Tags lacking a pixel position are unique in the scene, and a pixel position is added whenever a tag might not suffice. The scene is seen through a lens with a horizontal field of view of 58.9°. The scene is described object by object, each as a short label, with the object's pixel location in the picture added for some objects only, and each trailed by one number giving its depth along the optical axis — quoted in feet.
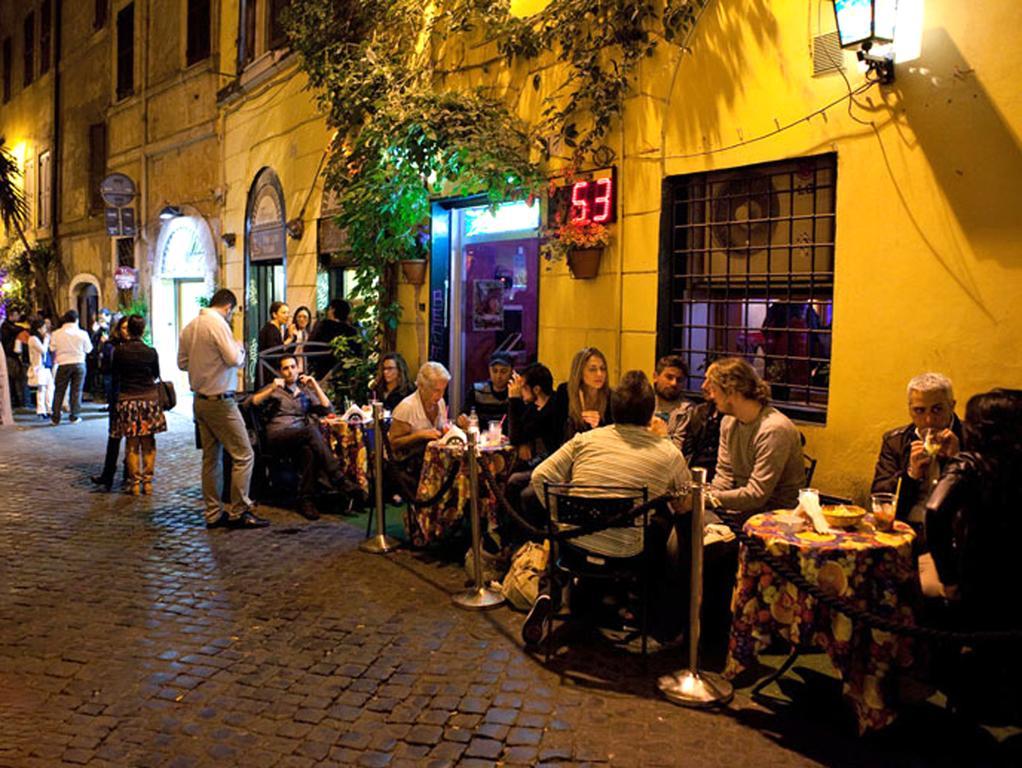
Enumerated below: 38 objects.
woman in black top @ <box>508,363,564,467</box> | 22.52
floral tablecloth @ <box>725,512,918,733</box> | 12.75
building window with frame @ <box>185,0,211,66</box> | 53.06
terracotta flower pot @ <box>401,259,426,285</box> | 34.24
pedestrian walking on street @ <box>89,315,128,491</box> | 30.12
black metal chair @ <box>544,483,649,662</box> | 15.15
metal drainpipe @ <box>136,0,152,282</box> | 60.54
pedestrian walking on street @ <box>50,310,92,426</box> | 48.73
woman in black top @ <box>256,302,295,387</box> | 34.45
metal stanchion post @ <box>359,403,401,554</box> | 22.16
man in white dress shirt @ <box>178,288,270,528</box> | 24.53
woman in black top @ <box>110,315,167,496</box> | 29.50
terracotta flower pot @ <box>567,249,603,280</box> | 26.09
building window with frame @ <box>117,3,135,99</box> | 63.41
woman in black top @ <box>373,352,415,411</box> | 28.50
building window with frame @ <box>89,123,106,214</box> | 70.13
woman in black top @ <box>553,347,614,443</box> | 22.08
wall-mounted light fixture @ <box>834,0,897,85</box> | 17.58
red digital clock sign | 25.72
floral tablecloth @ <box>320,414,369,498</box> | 27.35
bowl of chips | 13.80
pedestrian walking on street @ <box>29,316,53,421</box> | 52.60
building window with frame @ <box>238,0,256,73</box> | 48.32
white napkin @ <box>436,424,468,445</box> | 21.63
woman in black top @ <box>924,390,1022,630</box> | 12.00
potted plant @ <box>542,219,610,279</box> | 25.76
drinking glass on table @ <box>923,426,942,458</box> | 15.62
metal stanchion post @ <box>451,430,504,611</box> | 18.46
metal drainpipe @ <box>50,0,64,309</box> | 76.59
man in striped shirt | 15.46
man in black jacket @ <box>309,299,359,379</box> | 36.65
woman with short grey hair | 23.27
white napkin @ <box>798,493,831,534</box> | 13.67
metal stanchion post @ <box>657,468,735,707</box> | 14.05
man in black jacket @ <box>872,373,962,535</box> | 15.67
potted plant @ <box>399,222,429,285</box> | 34.27
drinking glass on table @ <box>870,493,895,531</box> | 13.57
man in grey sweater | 16.21
